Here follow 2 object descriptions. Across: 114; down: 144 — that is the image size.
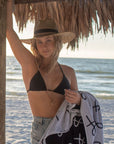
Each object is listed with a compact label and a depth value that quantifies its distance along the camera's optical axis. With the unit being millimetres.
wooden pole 1518
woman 1822
